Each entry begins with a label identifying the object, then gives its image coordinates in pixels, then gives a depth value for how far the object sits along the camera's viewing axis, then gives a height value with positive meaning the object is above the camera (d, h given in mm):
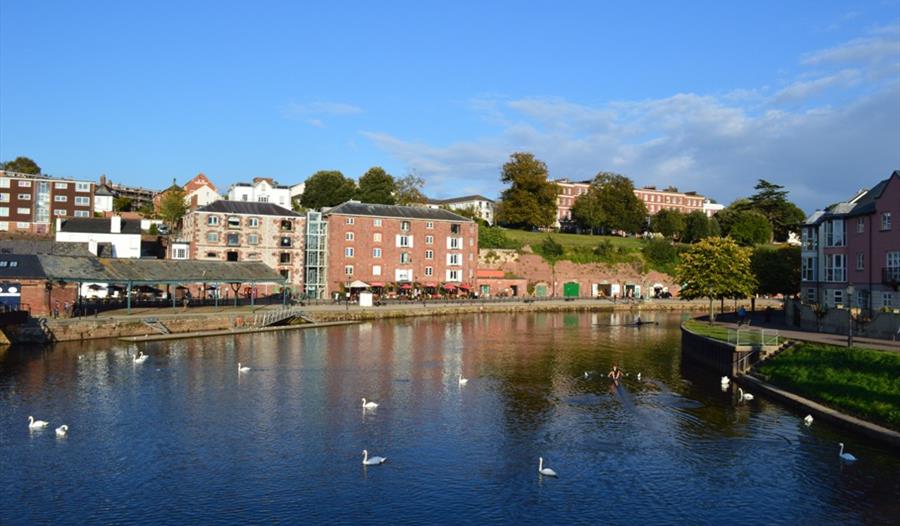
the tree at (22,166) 152125 +24056
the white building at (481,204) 188650 +20397
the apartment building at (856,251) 53125 +2691
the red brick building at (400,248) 99500 +4488
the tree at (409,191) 142125 +17960
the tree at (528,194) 132875 +16540
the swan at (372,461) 26875 -7149
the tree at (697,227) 151175 +11765
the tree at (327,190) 135225 +17223
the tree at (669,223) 157750 +13103
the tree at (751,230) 137750 +10286
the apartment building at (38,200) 122312 +13263
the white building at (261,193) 140375 +17040
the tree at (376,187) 133875 +17757
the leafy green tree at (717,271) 70312 +995
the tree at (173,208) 125938 +12433
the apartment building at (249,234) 92438 +5712
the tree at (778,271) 82062 +1239
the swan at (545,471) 25859 -7215
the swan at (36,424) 31312 -6812
